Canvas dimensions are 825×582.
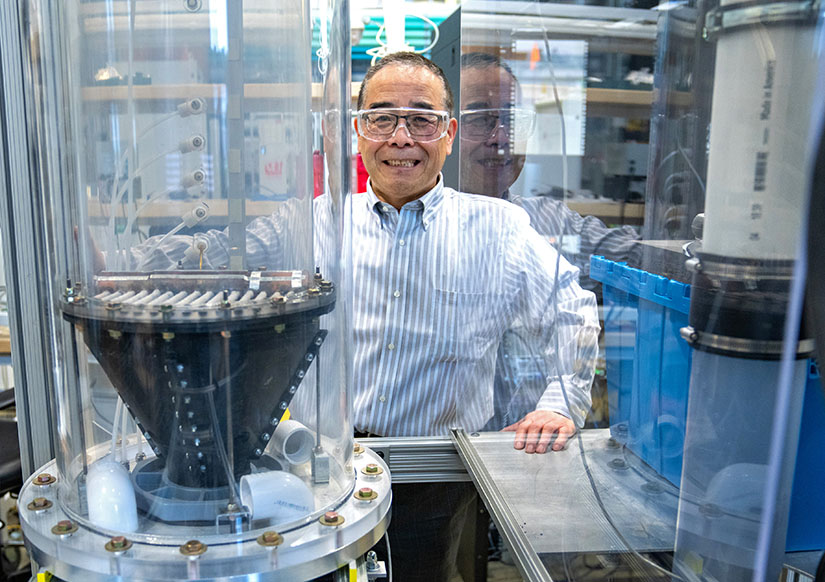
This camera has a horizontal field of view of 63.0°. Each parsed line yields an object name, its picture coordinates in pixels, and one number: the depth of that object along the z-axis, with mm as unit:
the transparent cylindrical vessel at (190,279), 647
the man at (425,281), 1459
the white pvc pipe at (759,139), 431
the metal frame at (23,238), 767
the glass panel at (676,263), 457
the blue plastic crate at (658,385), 552
